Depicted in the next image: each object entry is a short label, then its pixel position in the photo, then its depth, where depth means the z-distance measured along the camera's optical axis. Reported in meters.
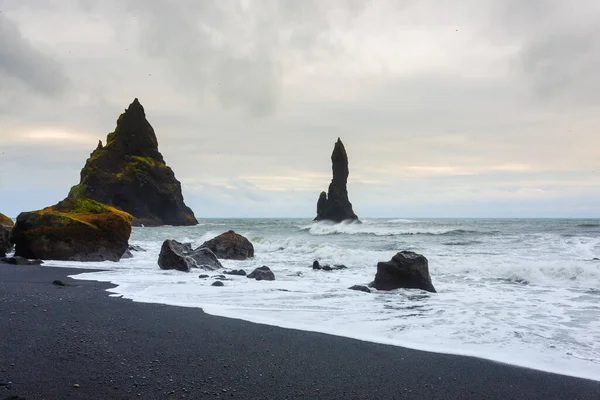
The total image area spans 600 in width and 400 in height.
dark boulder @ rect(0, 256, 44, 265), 11.60
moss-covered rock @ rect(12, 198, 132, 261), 13.46
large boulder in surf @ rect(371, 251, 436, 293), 9.86
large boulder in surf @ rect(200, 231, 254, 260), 17.89
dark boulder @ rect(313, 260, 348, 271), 14.10
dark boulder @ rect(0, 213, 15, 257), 14.46
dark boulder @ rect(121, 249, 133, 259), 16.34
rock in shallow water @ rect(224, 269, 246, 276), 12.03
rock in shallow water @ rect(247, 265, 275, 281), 11.12
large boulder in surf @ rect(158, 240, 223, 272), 12.91
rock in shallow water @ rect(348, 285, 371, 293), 9.46
